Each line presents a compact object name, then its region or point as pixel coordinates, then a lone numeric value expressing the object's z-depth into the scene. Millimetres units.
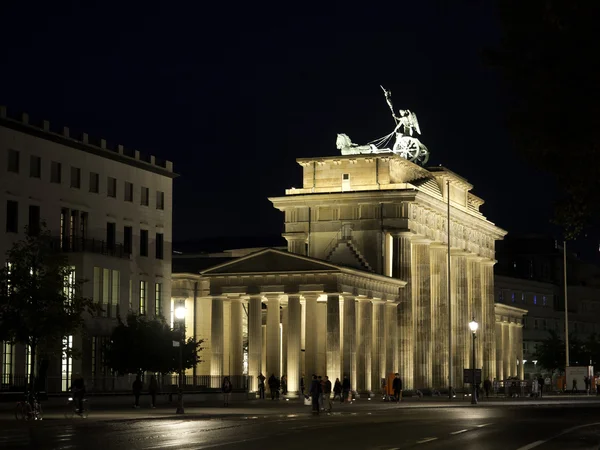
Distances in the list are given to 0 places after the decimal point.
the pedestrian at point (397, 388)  83375
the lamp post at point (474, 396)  77850
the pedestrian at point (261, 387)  85562
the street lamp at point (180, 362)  58875
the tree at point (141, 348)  78625
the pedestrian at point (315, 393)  60562
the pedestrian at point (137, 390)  65062
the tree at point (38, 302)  60469
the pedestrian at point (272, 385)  83312
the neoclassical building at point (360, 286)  92938
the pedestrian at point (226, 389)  72938
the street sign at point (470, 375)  79688
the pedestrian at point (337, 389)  81638
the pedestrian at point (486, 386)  99562
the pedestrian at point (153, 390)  67500
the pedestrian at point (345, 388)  81000
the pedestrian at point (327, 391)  63853
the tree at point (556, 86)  23750
